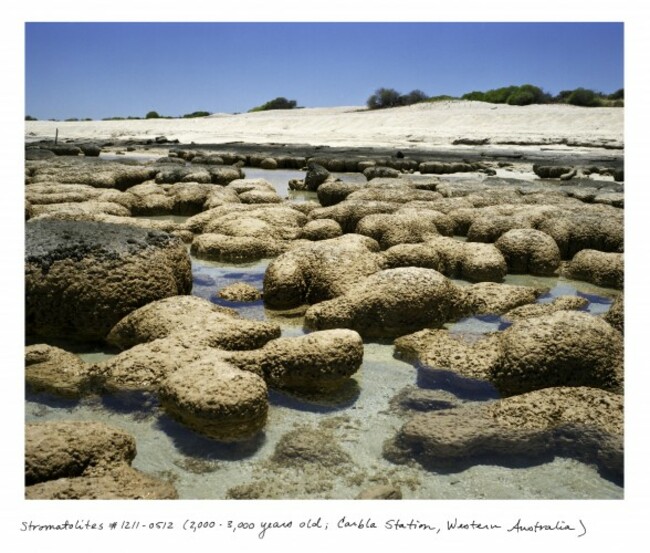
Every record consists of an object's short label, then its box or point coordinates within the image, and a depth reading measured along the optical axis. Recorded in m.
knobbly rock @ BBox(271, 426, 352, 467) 2.65
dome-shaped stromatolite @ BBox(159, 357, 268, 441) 2.72
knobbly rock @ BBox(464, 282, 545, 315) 4.53
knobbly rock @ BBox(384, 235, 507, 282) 5.22
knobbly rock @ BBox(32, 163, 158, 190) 10.03
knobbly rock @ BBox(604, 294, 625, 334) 3.76
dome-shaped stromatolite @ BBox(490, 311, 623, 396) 3.21
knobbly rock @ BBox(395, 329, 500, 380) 3.42
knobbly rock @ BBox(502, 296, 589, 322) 4.27
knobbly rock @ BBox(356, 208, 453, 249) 6.13
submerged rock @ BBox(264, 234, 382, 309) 4.54
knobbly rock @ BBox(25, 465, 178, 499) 2.22
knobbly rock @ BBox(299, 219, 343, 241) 6.57
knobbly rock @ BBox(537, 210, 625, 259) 6.30
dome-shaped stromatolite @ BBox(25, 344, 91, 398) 3.20
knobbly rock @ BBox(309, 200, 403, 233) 7.07
